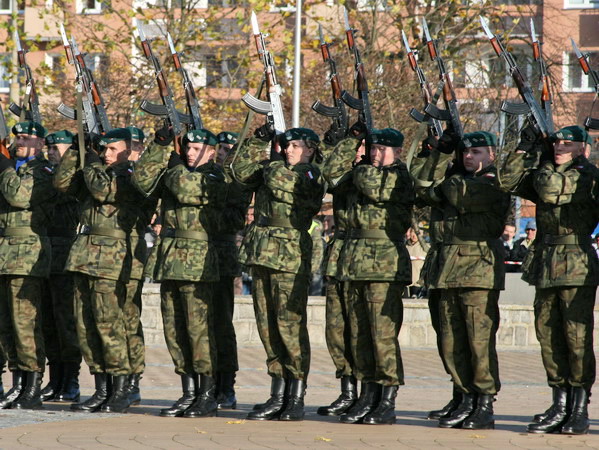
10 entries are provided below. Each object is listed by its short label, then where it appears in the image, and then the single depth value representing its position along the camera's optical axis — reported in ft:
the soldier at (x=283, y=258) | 60.39
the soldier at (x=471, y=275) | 57.31
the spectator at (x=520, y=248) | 118.62
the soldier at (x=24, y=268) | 65.05
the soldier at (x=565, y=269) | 55.62
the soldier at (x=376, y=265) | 59.31
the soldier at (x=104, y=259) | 62.95
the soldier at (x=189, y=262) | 61.46
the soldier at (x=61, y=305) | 67.62
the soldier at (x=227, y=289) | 64.75
